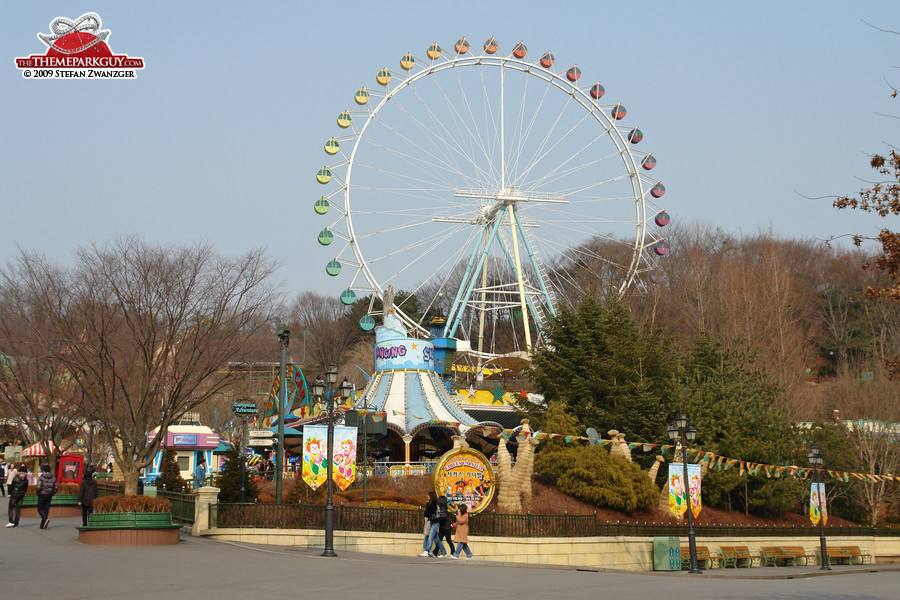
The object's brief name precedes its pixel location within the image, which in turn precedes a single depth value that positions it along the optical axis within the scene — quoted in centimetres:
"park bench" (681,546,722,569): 2822
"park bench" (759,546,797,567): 3141
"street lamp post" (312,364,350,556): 1980
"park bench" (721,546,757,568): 2973
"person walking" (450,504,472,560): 2119
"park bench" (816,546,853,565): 3359
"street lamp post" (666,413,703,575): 2445
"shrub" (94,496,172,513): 1945
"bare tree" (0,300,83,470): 3350
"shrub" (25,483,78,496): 3034
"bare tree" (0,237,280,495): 2233
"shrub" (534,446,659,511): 3089
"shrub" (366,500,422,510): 2615
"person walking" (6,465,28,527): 2212
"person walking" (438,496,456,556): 2130
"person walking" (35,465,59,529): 2203
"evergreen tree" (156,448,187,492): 2841
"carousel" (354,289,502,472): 3644
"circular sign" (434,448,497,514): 2500
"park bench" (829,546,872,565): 3403
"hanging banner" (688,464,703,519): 2686
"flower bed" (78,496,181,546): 1918
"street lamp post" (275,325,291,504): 2370
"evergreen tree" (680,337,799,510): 3612
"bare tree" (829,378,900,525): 4000
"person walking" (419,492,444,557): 2125
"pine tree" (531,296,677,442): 3569
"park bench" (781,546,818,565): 3218
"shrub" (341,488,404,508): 2783
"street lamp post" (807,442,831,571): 2925
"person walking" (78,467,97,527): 2212
